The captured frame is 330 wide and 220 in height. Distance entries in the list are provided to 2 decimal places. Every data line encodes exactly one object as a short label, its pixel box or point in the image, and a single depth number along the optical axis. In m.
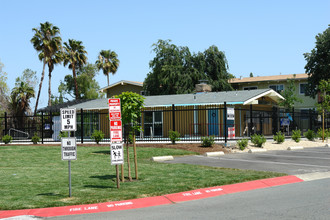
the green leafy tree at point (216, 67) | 50.30
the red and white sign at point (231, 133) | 22.70
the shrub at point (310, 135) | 29.25
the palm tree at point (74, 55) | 50.19
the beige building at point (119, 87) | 46.66
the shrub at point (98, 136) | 24.44
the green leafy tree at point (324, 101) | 29.55
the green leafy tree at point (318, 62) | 43.66
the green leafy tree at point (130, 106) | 11.51
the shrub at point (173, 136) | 22.32
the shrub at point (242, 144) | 21.24
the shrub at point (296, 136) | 27.19
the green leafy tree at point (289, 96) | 44.07
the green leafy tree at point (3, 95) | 45.16
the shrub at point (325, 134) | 29.84
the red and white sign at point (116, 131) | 10.60
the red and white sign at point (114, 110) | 10.65
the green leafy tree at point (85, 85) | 60.34
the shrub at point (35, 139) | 26.34
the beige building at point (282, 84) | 47.72
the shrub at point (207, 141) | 21.10
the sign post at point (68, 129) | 9.69
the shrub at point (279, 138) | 24.83
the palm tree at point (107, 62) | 61.75
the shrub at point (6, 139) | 26.89
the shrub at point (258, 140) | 22.63
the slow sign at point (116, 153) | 10.48
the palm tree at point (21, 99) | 45.59
